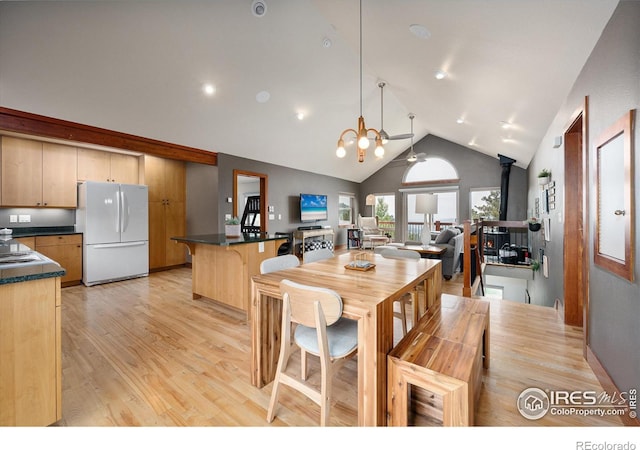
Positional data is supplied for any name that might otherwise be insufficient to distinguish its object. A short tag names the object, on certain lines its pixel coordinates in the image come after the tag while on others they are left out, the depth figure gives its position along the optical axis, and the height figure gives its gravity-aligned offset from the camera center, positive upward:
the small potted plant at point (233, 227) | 3.36 -0.04
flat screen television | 7.00 +0.46
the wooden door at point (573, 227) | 2.50 -0.04
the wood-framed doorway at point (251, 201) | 5.41 +0.62
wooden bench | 1.13 -0.68
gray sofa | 4.52 -0.44
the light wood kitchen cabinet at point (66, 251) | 3.86 -0.41
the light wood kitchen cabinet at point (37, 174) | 3.62 +0.77
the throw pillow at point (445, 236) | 4.73 -0.24
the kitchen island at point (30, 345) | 1.26 -0.62
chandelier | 2.38 +0.79
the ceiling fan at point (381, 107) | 3.47 +2.50
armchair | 8.37 -0.12
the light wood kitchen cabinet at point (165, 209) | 5.12 +0.33
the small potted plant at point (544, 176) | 3.45 +0.64
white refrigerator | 4.10 -0.09
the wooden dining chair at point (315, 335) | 1.32 -0.67
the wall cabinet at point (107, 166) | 4.28 +1.03
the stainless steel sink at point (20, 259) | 1.56 -0.24
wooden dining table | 1.29 -0.47
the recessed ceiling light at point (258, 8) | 2.79 +2.39
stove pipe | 6.81 +0.90
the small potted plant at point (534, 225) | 4.07 -0.04
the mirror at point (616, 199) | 1.36 +0.14
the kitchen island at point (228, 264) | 2.95 -0.50
